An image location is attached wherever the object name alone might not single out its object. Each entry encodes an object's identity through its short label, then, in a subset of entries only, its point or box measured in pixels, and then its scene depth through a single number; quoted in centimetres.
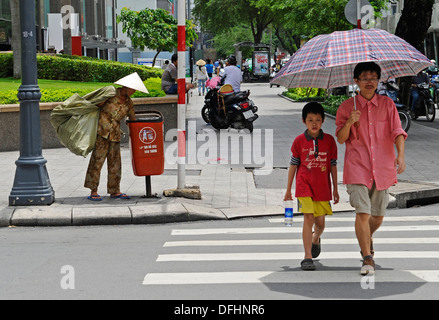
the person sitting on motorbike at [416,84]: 2242
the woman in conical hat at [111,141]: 998
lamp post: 977
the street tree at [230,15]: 7069
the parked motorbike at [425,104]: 2281
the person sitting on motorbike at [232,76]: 2086
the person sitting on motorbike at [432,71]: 2834
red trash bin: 1002
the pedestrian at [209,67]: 4558
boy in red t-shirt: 652
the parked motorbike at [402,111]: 1778
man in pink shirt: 634
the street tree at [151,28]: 5478
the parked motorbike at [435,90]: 2661
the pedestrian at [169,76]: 1972
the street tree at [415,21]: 2130
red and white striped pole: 1033
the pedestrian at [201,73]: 3625
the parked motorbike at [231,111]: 1941
